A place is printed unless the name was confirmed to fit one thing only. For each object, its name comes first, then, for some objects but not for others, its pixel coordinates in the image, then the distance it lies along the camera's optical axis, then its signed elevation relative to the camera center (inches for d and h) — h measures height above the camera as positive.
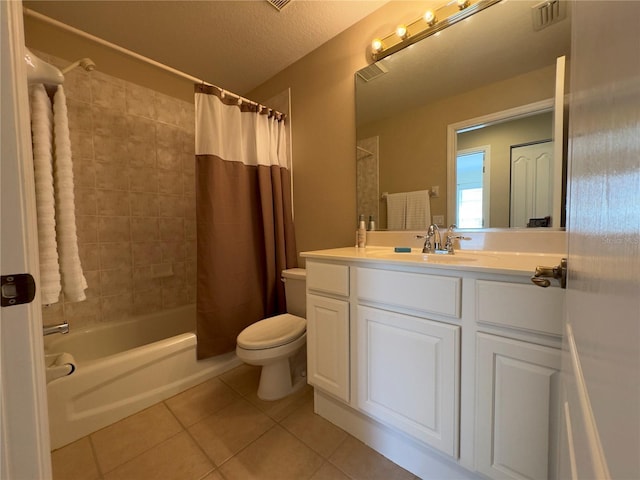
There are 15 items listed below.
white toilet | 54.6 -25.2
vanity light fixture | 49.9 +42.8
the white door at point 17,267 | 18.6 -2.5
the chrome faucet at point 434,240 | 54.4 -2.8
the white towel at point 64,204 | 36.9 +4.3
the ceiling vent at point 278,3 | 58.8 +52.5
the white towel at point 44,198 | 33.1 +4.6
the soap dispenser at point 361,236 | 63.4 -2.0
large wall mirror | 43.9 +21.7
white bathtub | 48.0 -31.8
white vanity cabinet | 29.8 -19.4
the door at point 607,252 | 7.5 -1.1
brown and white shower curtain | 64.6 +3.7
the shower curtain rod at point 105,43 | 46.8 +38.8
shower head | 54.2 +36.4
